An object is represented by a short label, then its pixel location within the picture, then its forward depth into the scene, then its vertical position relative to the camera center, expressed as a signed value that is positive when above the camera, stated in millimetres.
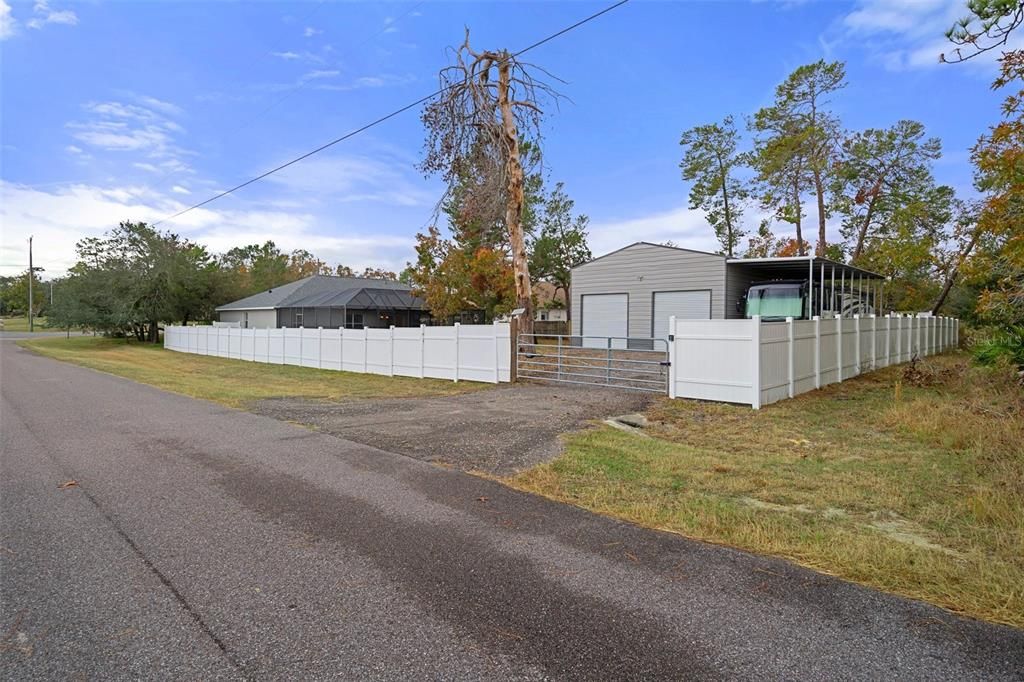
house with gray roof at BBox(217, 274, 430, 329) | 34938 +1146
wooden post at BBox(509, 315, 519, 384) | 13828 -648
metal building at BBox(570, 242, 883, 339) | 20266 +1479
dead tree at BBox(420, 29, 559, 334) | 16578 +5347
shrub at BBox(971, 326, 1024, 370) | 8492 -304
